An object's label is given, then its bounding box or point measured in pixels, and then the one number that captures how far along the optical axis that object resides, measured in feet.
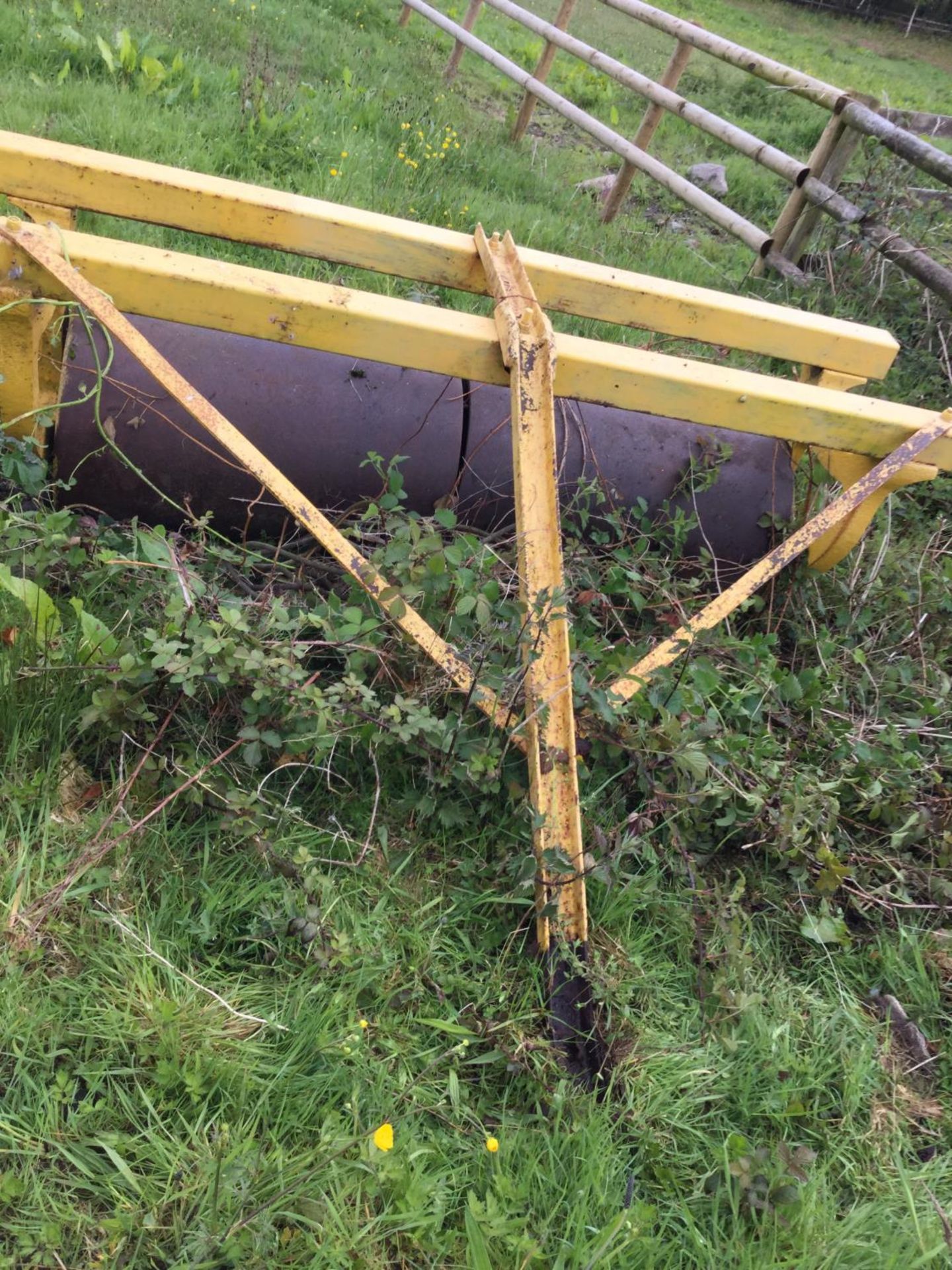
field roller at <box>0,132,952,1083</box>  6.10
